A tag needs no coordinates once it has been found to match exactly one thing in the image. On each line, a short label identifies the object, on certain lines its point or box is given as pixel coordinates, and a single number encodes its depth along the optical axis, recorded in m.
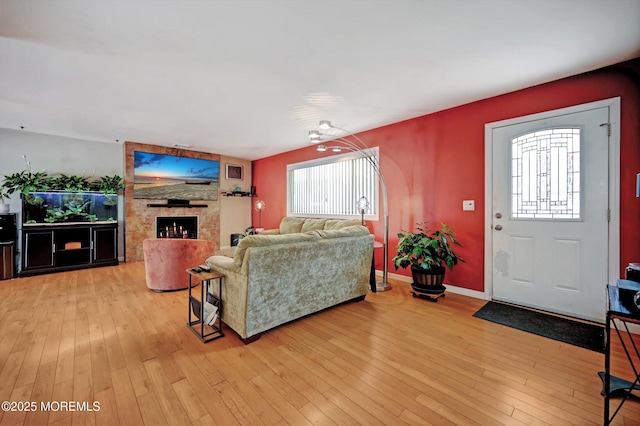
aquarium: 4.76
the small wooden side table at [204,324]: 2.37
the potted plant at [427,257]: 3.37
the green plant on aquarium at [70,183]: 4.87
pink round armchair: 3.66
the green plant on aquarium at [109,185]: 5.27
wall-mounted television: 5.93
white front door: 2.68
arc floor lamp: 3.75
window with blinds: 4.84
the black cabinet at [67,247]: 4.55
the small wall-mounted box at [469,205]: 3.49
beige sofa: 2.28
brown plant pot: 3.38
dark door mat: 2.38
